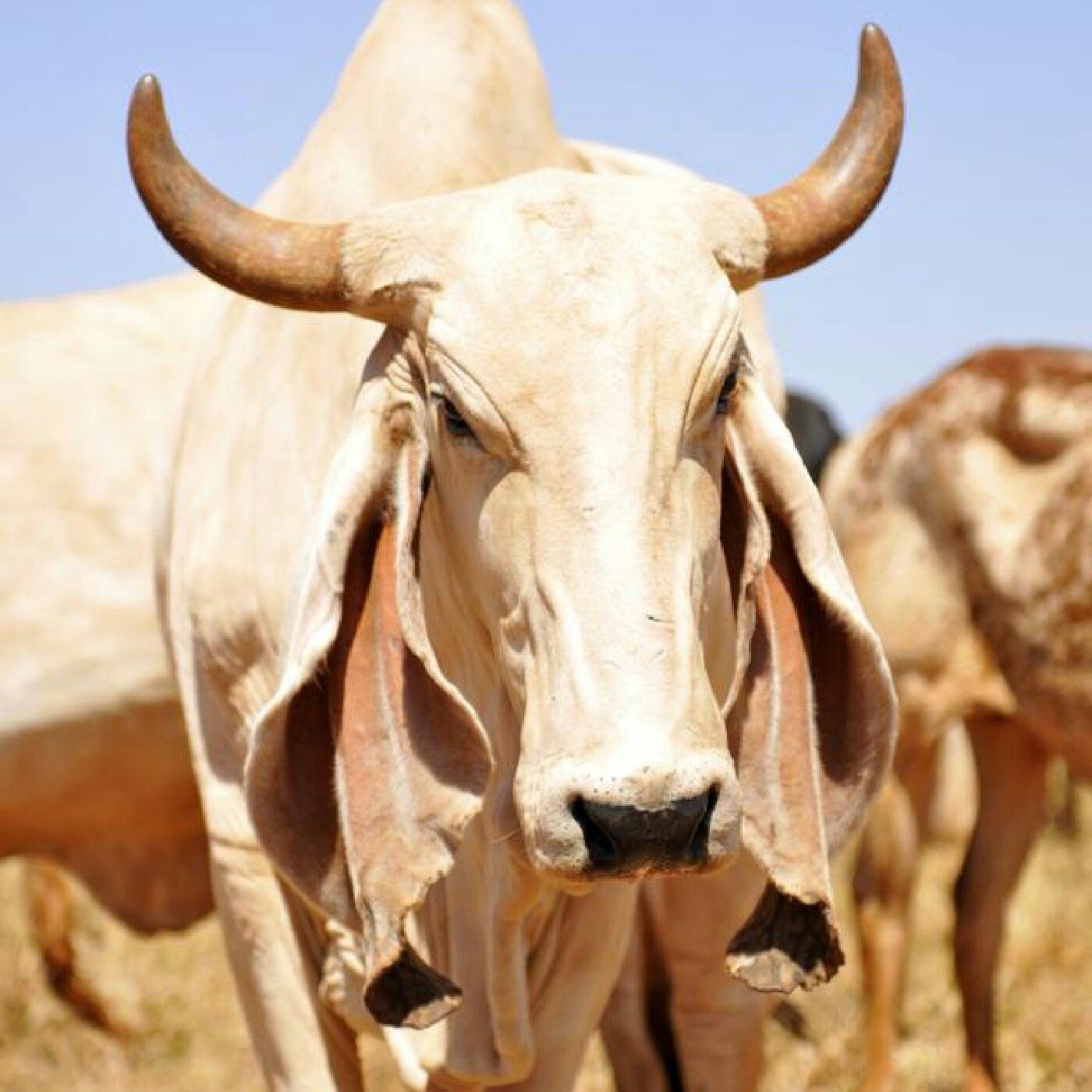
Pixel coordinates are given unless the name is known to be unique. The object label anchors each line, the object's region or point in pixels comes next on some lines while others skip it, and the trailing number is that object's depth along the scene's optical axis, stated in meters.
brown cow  7.44
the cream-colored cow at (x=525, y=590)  3.10
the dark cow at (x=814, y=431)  9.20
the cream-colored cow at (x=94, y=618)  5.38
